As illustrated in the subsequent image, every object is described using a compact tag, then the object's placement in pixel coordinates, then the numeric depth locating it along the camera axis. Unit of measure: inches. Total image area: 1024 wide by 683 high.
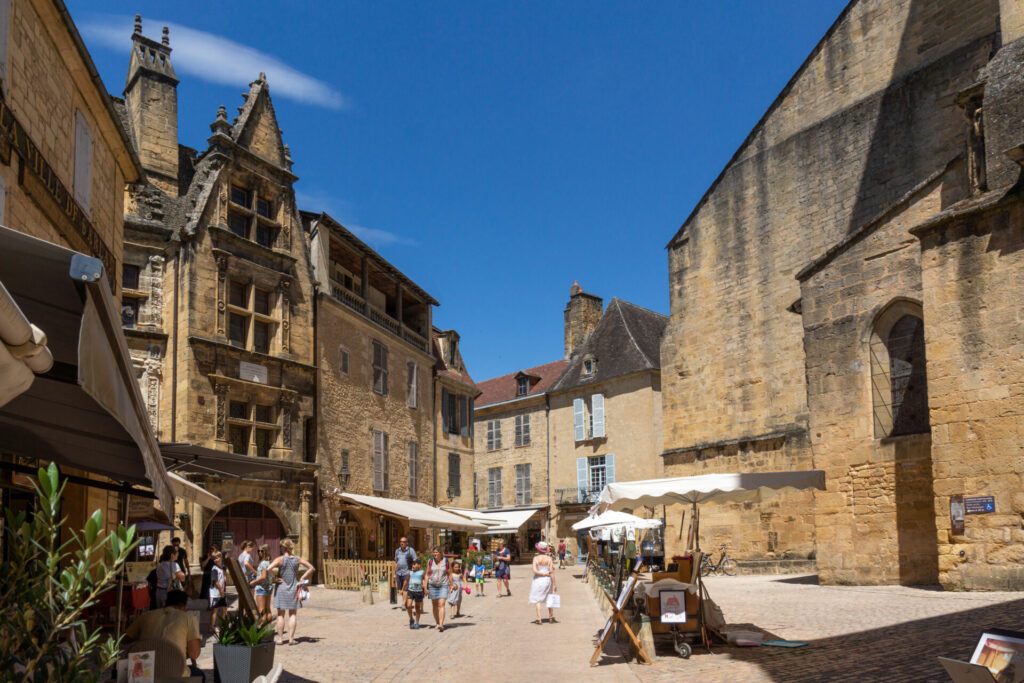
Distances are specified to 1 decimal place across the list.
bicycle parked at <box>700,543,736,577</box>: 839.0
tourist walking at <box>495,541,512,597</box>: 855.7
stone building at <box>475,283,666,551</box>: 1499.8
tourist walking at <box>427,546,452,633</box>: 517.7
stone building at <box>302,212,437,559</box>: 938.1
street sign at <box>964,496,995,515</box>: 477.7
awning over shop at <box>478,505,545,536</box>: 1422.0
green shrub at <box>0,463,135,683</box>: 103.0
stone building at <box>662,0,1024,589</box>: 492.1
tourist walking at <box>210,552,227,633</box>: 491.8
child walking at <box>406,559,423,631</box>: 522.0
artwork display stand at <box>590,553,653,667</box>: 353.7
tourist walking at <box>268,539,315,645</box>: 458.3
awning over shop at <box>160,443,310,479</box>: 435.8
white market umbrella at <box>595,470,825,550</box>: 410.6
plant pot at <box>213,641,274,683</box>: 242.4
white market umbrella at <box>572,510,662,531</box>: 733.9
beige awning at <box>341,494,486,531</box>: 869.8
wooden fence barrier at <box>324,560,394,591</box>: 829.2
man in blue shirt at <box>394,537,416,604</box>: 634.8
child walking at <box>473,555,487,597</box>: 884.6
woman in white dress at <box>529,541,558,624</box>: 534.5
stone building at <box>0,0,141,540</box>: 298.7
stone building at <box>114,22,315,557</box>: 788.0
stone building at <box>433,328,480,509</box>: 1232.8
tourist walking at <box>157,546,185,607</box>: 482.6
